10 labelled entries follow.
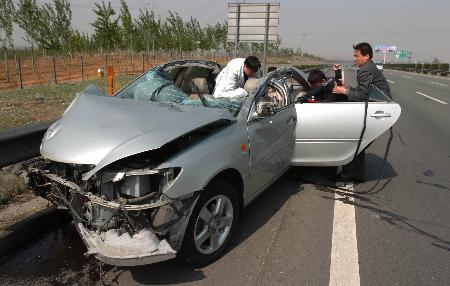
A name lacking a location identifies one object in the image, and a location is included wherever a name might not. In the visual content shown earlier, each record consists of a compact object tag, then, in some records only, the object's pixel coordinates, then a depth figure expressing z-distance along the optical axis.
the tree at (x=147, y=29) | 34.09
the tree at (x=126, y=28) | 30.31
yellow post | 8.52
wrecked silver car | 2.73
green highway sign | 105.81
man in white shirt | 4.78
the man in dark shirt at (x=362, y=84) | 5.10
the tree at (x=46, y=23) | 24.02
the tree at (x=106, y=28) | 27.14
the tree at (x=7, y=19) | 22.72
